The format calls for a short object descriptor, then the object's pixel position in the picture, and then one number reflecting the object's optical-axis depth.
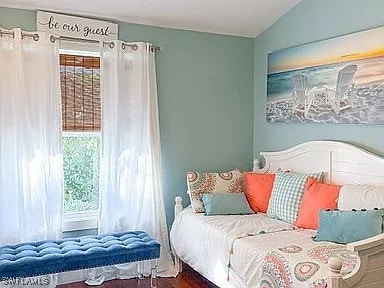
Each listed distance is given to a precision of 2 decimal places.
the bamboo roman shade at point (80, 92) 3.56
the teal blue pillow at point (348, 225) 2.53
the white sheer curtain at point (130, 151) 3.54
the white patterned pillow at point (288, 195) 3.27
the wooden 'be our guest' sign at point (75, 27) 3.34
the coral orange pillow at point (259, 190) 3.66
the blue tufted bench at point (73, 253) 2.71
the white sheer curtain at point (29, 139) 3.18
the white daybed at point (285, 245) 2.19
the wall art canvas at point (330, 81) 3.03
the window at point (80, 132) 3.57
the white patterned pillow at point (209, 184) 3.66
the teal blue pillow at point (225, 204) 3.50
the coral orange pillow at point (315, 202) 3.04
